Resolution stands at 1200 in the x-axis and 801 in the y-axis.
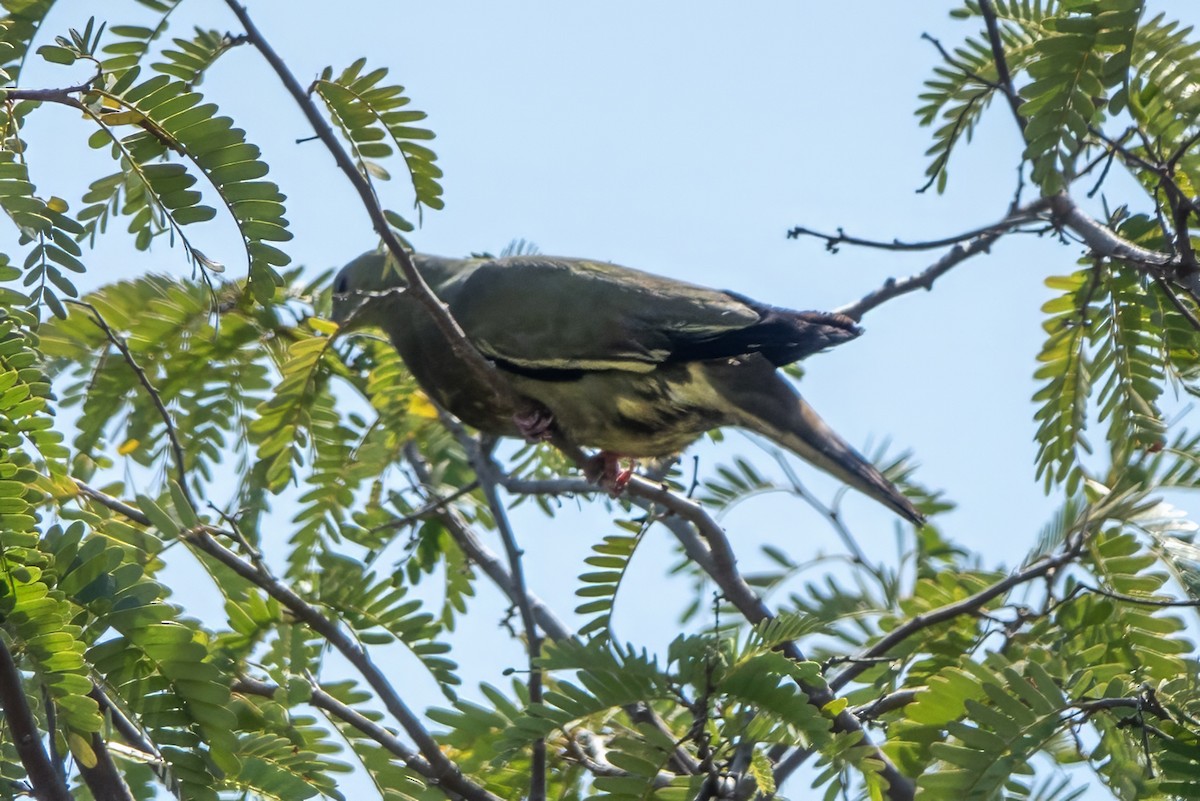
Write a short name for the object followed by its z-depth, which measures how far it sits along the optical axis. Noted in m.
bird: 9.76
